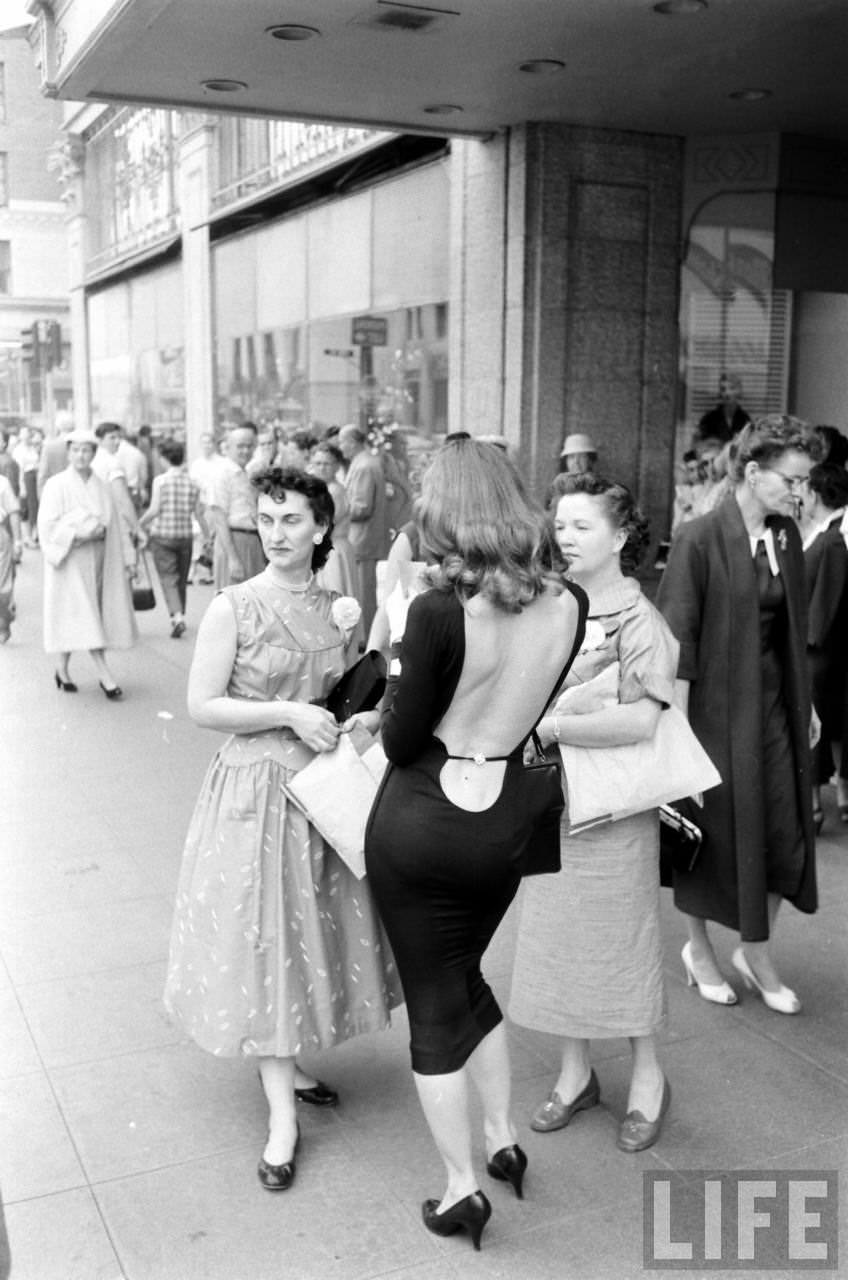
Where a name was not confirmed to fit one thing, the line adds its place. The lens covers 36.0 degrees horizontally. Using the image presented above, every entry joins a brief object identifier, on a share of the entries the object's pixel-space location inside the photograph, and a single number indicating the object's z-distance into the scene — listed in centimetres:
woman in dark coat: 391
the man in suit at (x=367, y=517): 1020
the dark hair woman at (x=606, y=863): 325
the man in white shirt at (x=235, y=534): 1047
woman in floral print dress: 319
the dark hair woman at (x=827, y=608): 590
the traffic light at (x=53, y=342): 2370
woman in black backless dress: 255
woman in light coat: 887
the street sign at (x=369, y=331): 1309
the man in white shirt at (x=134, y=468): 1700
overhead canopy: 702
